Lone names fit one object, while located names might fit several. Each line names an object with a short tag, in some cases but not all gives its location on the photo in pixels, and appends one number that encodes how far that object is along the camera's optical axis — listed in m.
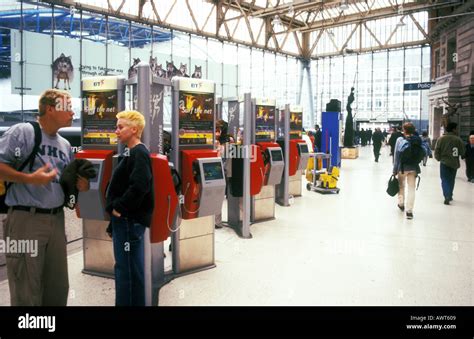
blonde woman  2.73
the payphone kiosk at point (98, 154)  3.58
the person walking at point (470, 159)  10.50
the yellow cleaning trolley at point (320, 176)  9.27
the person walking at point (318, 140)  15.93
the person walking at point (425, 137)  16.15
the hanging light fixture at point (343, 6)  19.05
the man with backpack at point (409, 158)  6.54
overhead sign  18.30
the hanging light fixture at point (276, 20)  21.34
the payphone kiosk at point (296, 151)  7.50
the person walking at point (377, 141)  16.95
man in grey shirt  2.24
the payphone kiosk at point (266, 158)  6.34
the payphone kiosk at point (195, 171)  3.92
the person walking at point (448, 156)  7.61
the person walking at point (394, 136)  14.72
